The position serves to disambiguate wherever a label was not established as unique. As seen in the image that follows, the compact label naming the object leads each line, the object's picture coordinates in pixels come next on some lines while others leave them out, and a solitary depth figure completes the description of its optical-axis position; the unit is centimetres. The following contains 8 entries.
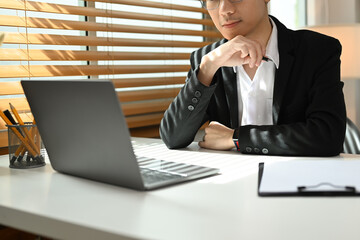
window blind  175
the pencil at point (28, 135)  128
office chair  190
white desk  73
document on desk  94
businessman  145
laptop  94
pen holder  128
